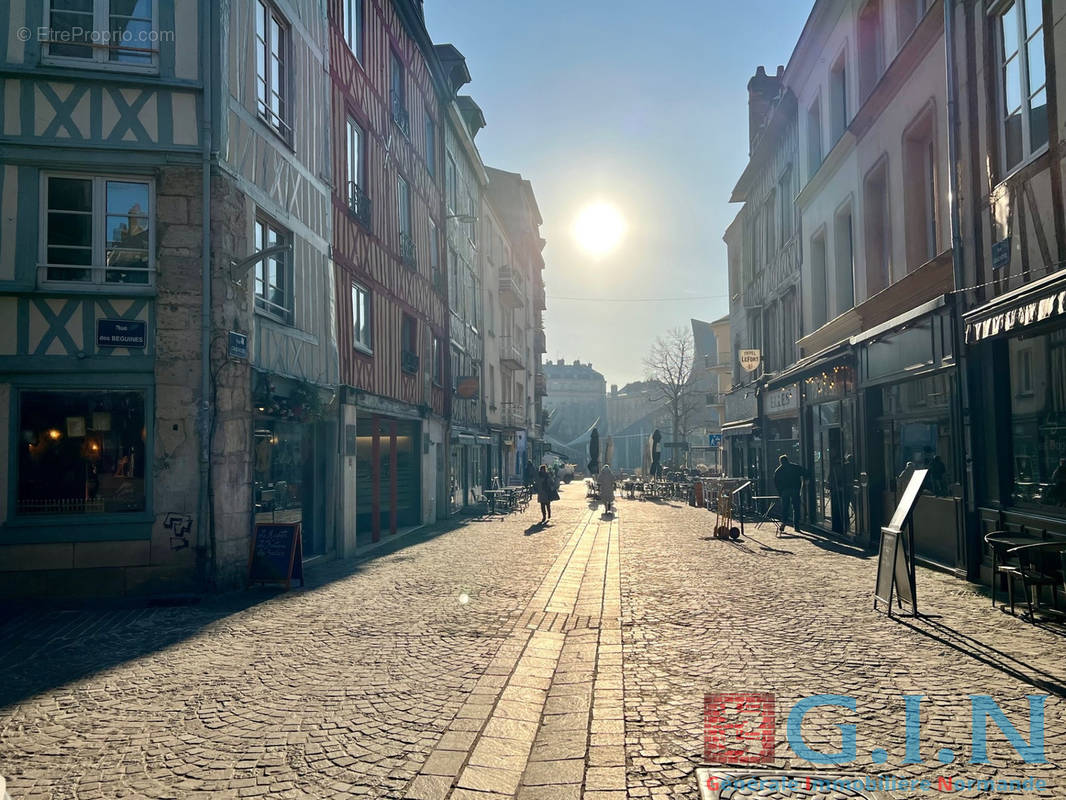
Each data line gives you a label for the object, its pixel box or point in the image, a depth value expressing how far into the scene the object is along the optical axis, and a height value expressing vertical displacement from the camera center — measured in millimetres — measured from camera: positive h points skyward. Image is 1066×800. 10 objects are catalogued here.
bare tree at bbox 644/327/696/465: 50562 +4579
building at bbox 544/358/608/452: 123250 +8283
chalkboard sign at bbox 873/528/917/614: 7605 -1179
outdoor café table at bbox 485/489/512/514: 25141 -1370
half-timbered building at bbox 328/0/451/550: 15133 +4047
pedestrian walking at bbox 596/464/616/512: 23750 -1029
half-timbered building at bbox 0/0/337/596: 9672 +1801
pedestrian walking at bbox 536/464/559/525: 21031 -1046
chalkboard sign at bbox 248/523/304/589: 10055 -1232
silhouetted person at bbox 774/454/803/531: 17500 -767
